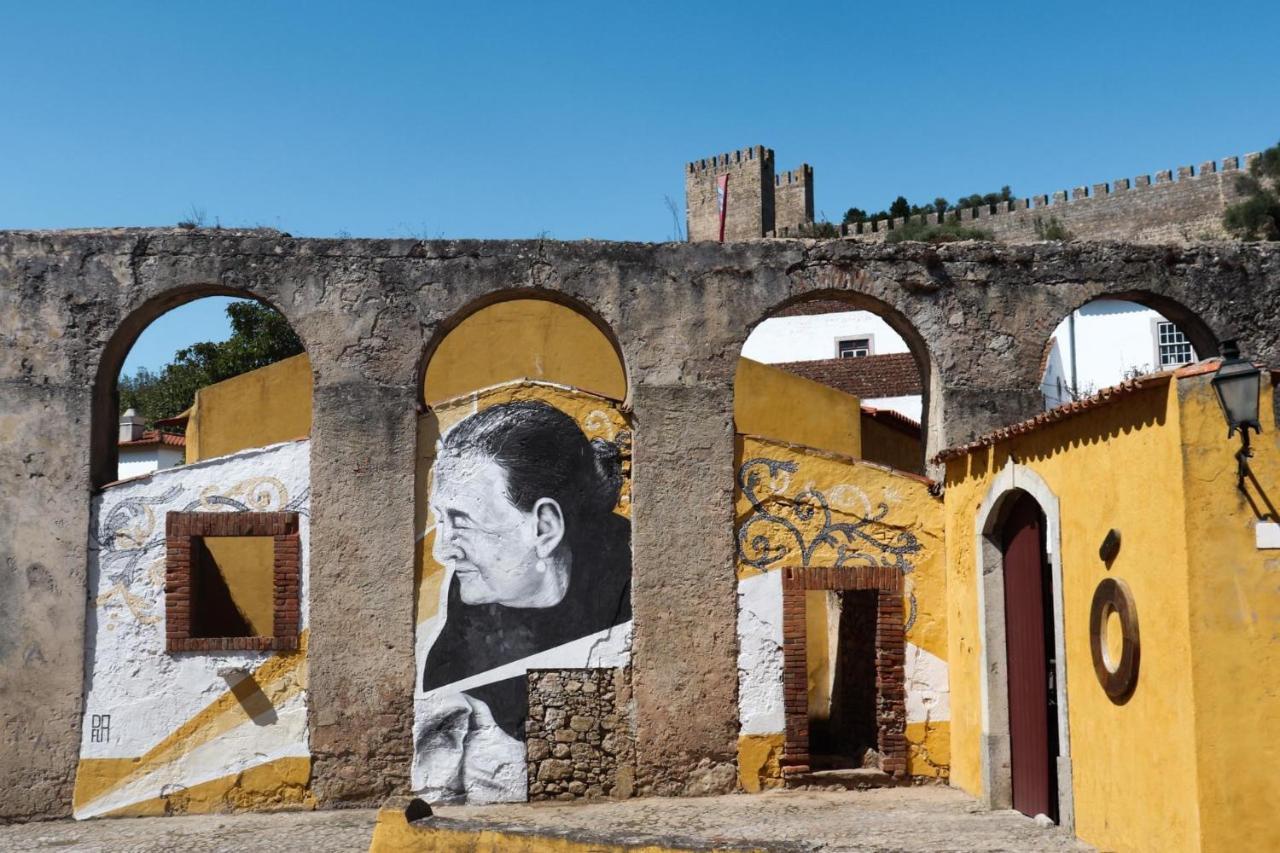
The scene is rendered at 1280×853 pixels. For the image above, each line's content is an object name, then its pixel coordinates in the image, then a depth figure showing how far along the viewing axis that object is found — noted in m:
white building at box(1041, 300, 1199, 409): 27.98
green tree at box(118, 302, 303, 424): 33.28
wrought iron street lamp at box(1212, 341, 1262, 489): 7.05
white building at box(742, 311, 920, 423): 29.33
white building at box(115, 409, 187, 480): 31.62
